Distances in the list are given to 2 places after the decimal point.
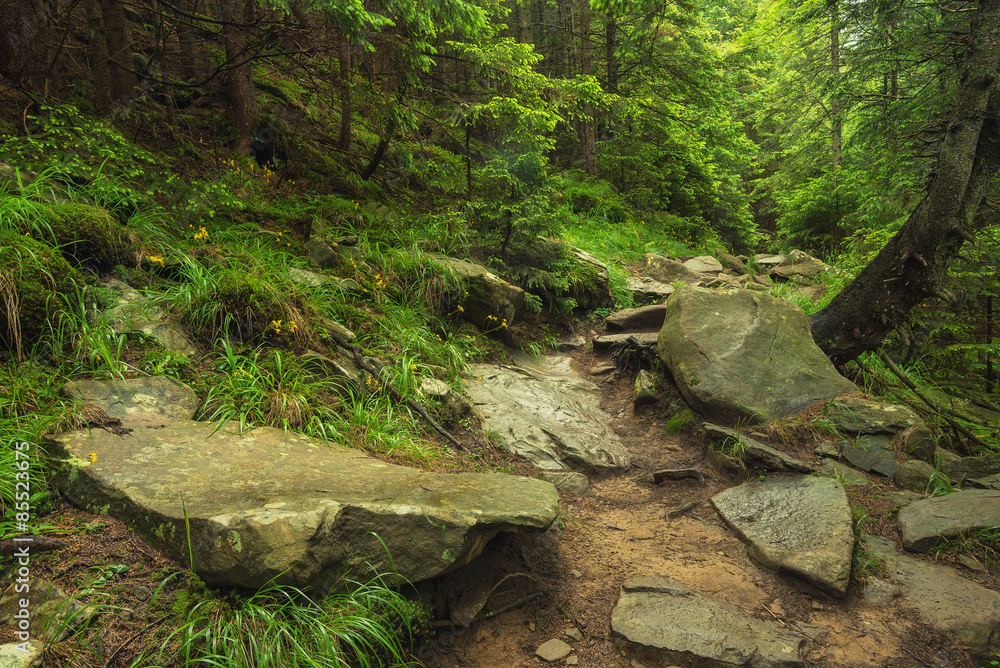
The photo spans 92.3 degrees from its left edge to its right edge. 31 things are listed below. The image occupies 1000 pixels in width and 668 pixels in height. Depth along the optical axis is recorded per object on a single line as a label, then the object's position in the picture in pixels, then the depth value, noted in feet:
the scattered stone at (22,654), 5.94
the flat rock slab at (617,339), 23.84
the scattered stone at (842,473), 15.10
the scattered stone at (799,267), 38.83
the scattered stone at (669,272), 34.81
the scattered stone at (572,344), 26.25
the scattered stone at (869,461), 15.60
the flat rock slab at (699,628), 9.34
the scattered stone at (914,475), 14.87
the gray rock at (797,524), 11.31
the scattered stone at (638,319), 27.55
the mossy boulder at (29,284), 11.02
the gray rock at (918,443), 16.16
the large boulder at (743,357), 18.22
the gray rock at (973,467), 14.94
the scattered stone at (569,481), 15.85
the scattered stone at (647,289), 31.68
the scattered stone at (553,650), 9.90
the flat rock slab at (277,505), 8.00
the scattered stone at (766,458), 15.20
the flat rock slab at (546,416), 17.16
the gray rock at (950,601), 9.61
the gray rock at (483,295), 21.79
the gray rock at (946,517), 12.10
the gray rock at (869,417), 16.75
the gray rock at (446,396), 16.64
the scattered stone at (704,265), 37.68
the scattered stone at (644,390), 20.60
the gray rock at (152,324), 13.00
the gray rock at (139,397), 10.71
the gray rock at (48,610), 6.68
